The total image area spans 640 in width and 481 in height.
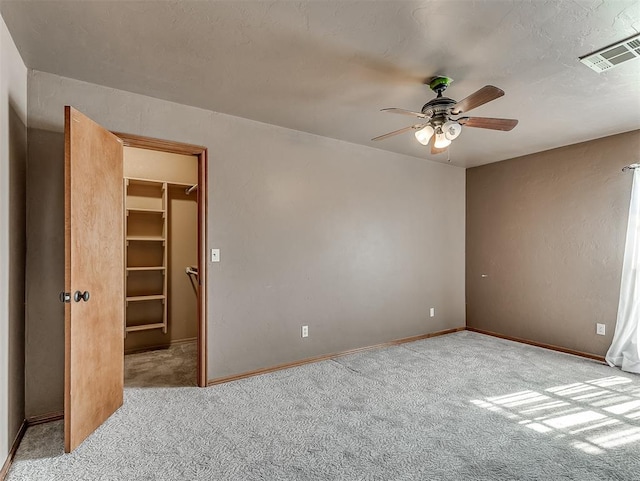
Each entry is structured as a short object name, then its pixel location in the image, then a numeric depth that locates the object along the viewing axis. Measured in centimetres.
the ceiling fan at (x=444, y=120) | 225
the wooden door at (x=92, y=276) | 202
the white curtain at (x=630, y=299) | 336
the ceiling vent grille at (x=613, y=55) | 196
